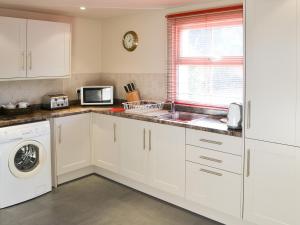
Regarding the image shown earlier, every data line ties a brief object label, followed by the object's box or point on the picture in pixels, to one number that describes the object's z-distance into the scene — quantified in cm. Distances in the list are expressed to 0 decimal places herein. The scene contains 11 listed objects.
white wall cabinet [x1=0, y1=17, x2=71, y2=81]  334
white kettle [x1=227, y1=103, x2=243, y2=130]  265
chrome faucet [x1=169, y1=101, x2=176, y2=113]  364
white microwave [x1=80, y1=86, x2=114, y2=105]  415
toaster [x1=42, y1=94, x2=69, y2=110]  382
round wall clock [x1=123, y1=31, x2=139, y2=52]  408
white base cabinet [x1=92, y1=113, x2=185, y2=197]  306
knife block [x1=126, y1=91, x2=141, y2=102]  403
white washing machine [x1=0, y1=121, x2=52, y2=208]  308
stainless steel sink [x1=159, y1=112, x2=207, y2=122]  334
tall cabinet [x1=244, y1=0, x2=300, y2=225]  225
